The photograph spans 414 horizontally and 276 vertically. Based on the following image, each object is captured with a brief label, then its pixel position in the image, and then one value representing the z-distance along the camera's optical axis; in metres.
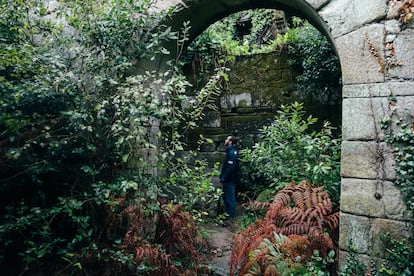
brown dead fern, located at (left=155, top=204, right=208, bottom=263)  3.35
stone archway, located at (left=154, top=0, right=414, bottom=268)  2.26
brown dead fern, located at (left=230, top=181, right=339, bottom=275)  2.61
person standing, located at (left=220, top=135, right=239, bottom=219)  5.51
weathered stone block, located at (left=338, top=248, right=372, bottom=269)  2.31
